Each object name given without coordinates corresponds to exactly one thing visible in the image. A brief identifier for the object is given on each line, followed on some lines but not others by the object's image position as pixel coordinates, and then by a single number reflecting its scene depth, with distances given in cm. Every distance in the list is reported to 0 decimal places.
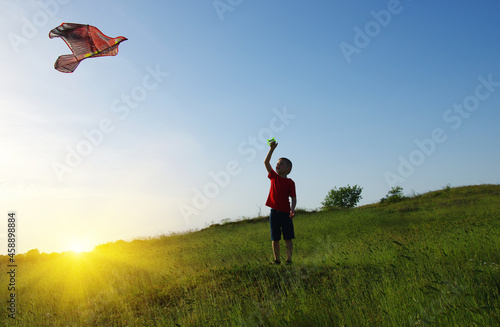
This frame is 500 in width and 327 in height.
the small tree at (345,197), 4350
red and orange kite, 673
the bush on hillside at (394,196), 3486
